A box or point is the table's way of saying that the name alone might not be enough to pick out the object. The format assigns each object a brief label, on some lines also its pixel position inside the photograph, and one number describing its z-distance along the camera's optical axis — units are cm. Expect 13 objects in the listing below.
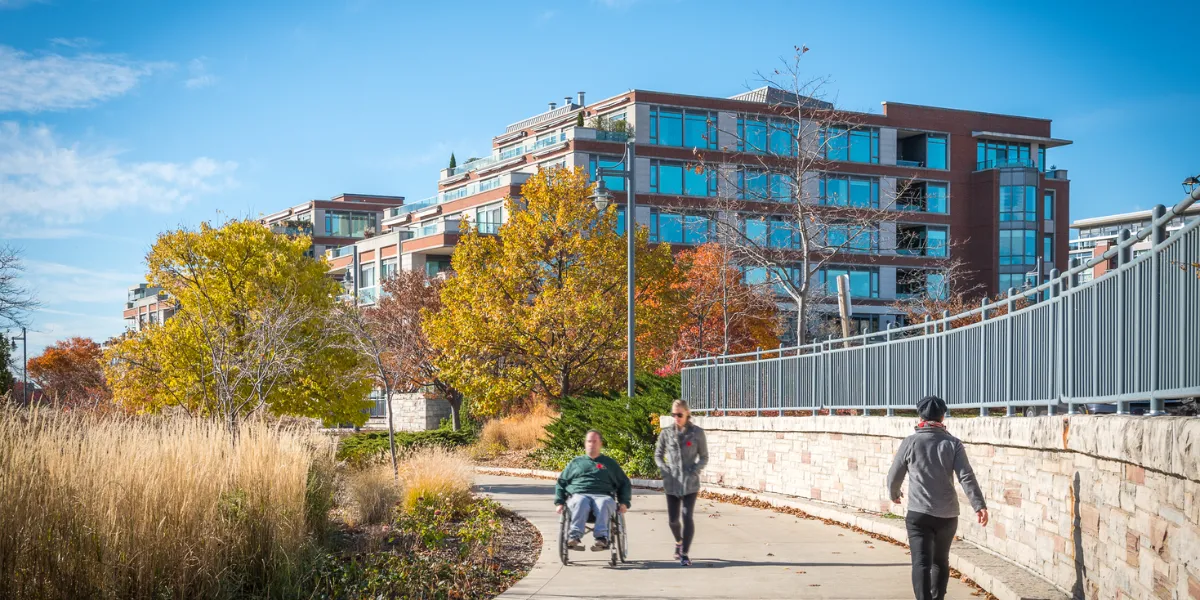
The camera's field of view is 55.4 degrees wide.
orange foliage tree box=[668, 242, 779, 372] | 4006
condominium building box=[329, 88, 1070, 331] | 6294
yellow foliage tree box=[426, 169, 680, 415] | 3188
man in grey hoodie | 850
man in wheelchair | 1153
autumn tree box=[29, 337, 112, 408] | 5812
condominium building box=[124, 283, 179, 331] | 9362
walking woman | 1195
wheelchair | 1155
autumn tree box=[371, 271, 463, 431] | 4681
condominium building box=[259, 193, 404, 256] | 10075
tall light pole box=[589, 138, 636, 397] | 2422
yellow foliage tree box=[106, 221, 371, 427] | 2605
